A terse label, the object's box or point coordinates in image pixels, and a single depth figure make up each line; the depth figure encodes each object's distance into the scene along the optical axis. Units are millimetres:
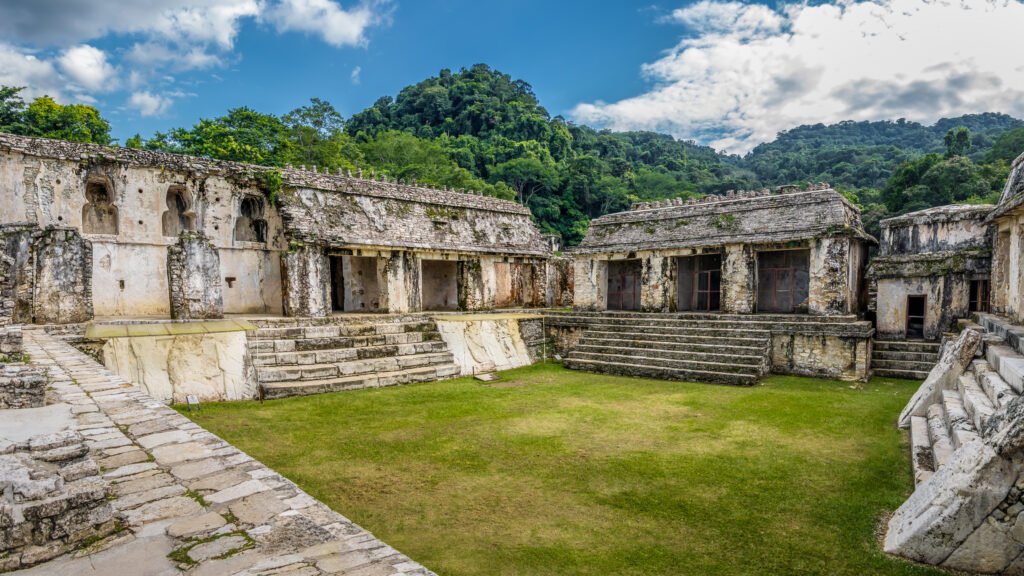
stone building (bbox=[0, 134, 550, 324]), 11656
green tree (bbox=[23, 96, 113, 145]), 26297
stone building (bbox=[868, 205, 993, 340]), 12906
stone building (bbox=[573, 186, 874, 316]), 13102
